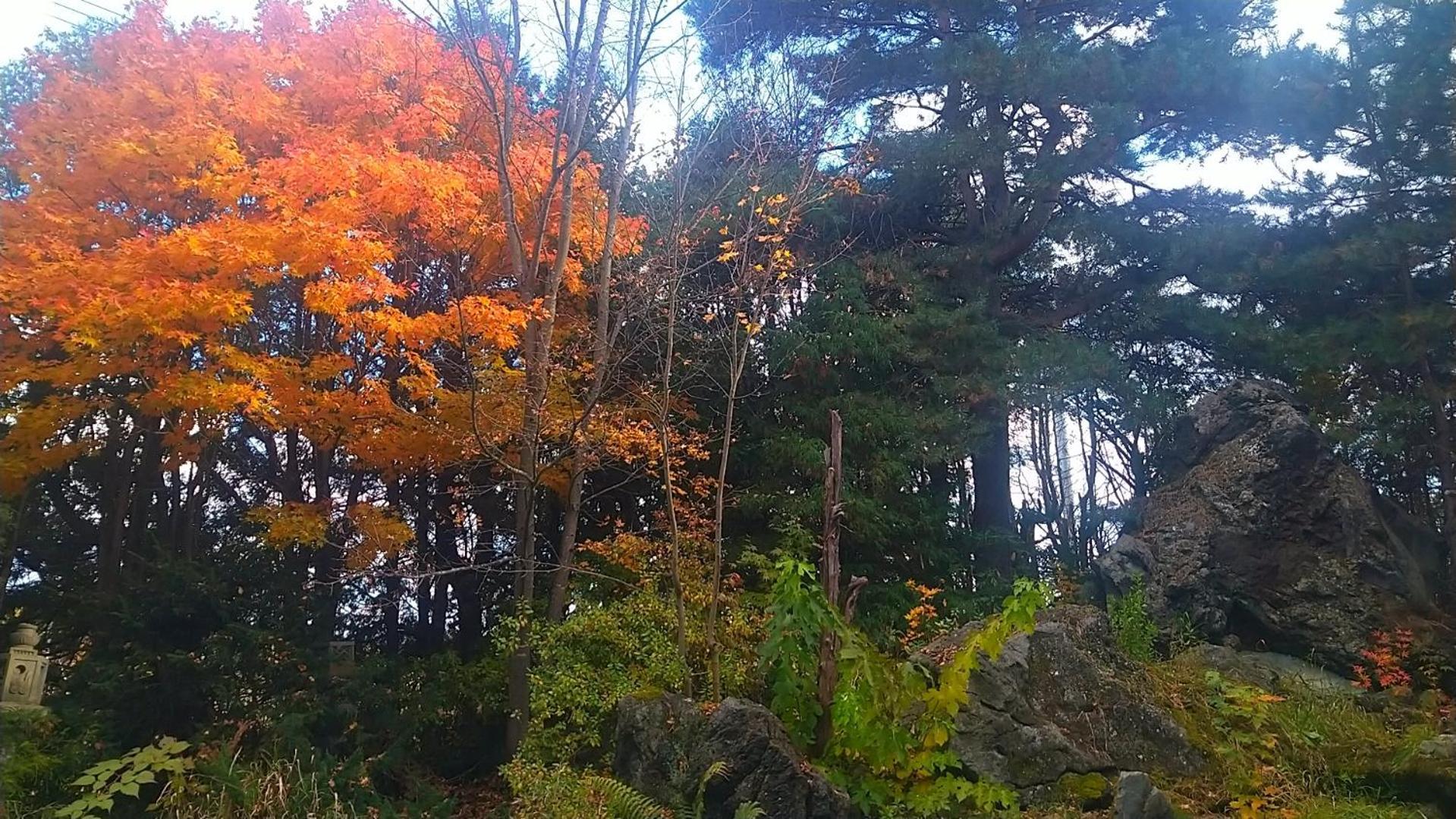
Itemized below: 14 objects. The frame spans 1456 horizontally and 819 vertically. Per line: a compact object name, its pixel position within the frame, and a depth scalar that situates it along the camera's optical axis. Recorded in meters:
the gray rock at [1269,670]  7.31
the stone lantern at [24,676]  6.30
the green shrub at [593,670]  6.69
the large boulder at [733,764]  4.82
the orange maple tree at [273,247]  7.33
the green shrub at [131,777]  4.67
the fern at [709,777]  4.59
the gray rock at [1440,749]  5.28
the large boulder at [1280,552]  8.28
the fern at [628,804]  4.66
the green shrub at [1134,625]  7.65
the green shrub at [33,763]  5.11
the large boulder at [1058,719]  5.55
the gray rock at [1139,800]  4.84
